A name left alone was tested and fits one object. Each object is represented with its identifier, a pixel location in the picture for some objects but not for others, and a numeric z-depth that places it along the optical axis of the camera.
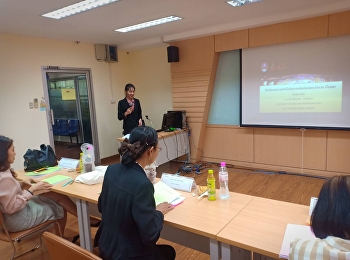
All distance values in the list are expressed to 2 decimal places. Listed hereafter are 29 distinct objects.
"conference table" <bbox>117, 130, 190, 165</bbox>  4.67
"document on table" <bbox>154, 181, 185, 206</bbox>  1.79
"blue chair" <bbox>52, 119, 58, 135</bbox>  5.07
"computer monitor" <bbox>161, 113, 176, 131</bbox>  4.93
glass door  5.05
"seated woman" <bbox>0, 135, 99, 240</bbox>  1.96
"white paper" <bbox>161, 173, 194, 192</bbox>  1.98
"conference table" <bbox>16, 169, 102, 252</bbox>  2.04
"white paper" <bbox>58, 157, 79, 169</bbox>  2.77
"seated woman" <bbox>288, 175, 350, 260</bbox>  0.90
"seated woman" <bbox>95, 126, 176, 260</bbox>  1.36
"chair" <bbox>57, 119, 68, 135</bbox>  5.30
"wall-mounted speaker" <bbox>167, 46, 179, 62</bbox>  5.11
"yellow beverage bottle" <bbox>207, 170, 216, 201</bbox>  1.79
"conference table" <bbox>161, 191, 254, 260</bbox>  1.43
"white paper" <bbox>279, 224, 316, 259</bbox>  1.18
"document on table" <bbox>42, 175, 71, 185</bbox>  2.36
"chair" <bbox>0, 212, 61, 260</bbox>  1.96
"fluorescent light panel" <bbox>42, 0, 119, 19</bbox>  3.13
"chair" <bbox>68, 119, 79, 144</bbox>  5.57
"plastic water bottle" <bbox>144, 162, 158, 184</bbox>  2.10
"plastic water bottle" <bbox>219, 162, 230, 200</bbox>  1.78
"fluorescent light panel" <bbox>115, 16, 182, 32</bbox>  3.96
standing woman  4.62
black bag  2.78
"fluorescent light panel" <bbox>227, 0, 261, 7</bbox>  3.36
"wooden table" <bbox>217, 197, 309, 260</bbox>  1.26
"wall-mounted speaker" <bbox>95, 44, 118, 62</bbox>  5.48
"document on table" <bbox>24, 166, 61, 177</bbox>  2.67
